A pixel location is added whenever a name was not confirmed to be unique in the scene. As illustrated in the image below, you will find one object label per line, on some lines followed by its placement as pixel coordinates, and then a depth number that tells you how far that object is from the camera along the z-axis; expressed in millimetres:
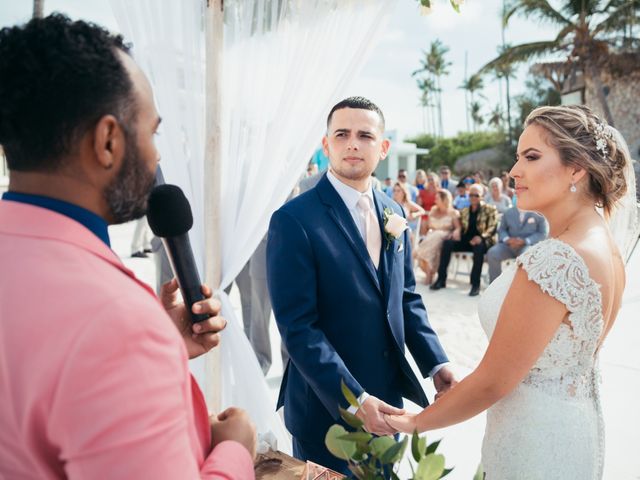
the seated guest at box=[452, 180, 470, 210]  11867
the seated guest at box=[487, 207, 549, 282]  8391
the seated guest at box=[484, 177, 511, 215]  10523
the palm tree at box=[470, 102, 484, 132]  69688
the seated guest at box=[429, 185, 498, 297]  9109
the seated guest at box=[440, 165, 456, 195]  13922
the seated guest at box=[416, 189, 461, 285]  9500
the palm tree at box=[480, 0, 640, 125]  23297
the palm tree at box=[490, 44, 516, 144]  36200
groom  2062
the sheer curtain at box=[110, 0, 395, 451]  2611
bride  1605
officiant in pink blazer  646
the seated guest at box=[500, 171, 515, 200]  13328
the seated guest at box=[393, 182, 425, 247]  9914
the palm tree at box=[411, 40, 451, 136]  70812
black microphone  1233
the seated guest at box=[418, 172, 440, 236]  12312
